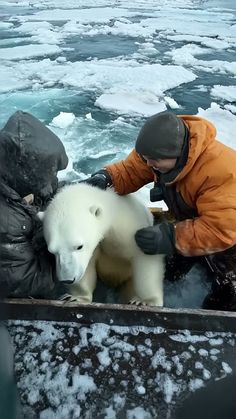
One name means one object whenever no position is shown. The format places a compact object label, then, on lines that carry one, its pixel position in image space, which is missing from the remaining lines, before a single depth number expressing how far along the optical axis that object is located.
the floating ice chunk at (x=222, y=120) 5.92
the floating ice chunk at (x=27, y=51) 9.65
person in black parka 1.71
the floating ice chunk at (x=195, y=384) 1.62
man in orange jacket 1.99
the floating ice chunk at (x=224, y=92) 7.55
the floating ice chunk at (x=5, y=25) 12.40
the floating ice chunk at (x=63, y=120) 6.14
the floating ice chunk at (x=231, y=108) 6.93
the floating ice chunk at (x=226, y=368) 1.67
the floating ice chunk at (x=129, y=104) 6.84
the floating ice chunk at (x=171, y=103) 6.96
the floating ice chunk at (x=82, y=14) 14.35
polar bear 1.94
